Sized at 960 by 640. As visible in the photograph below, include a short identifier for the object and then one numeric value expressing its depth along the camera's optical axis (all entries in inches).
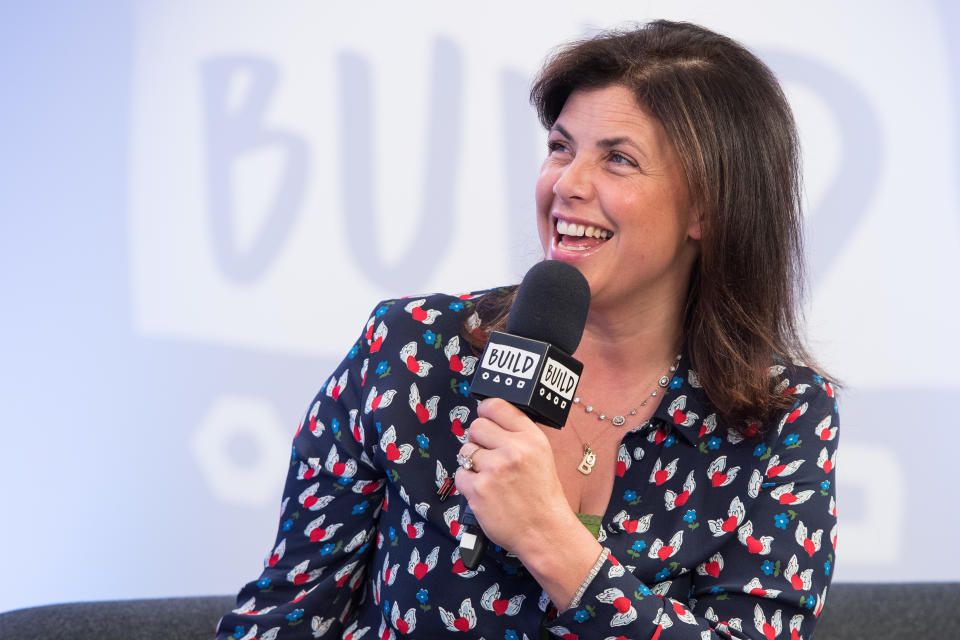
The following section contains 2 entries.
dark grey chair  125.6
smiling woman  117.6
